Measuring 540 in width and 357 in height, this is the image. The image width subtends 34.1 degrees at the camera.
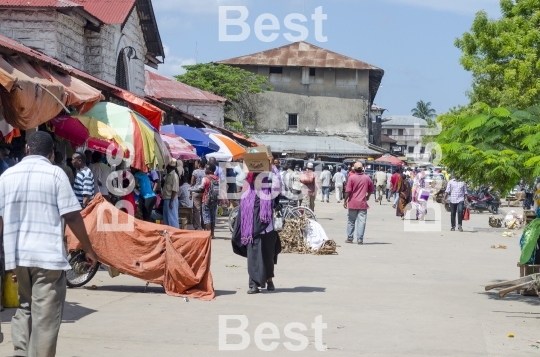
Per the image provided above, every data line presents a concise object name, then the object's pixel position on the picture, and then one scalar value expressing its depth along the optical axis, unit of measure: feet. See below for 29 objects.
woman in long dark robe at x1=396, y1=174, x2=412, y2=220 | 96.93
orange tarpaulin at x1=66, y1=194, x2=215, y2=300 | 36.86
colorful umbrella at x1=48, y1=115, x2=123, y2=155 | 44.91
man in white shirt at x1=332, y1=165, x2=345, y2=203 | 143.38
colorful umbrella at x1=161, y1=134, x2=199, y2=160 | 64.03
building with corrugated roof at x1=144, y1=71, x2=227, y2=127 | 128.88
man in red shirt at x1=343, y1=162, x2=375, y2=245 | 66.54
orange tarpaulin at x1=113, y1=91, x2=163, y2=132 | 54.24
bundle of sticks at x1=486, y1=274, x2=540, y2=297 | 32.86
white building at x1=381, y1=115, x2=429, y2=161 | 493.36
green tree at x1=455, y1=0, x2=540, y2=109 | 87.20
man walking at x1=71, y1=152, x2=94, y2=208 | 42.50
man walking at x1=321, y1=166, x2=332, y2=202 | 142.61
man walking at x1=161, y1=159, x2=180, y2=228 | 57.77
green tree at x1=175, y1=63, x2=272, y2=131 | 167.32
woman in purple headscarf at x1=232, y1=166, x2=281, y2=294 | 39.47
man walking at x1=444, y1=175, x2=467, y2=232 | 80.48
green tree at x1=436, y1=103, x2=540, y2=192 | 37.04
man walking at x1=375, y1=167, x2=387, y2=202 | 150.41
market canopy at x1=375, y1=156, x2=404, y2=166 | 212.25
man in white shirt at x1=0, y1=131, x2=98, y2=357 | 21.17
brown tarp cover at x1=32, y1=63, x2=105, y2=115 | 41.29
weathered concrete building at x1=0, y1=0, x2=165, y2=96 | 61.11
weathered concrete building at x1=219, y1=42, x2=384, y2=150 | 219.41
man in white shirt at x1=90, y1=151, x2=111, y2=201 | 49.29
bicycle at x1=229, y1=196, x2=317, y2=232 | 68.59
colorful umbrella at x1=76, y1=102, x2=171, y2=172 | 46.78
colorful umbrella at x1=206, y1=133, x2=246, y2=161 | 80.79
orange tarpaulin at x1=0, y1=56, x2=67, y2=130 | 34.47
